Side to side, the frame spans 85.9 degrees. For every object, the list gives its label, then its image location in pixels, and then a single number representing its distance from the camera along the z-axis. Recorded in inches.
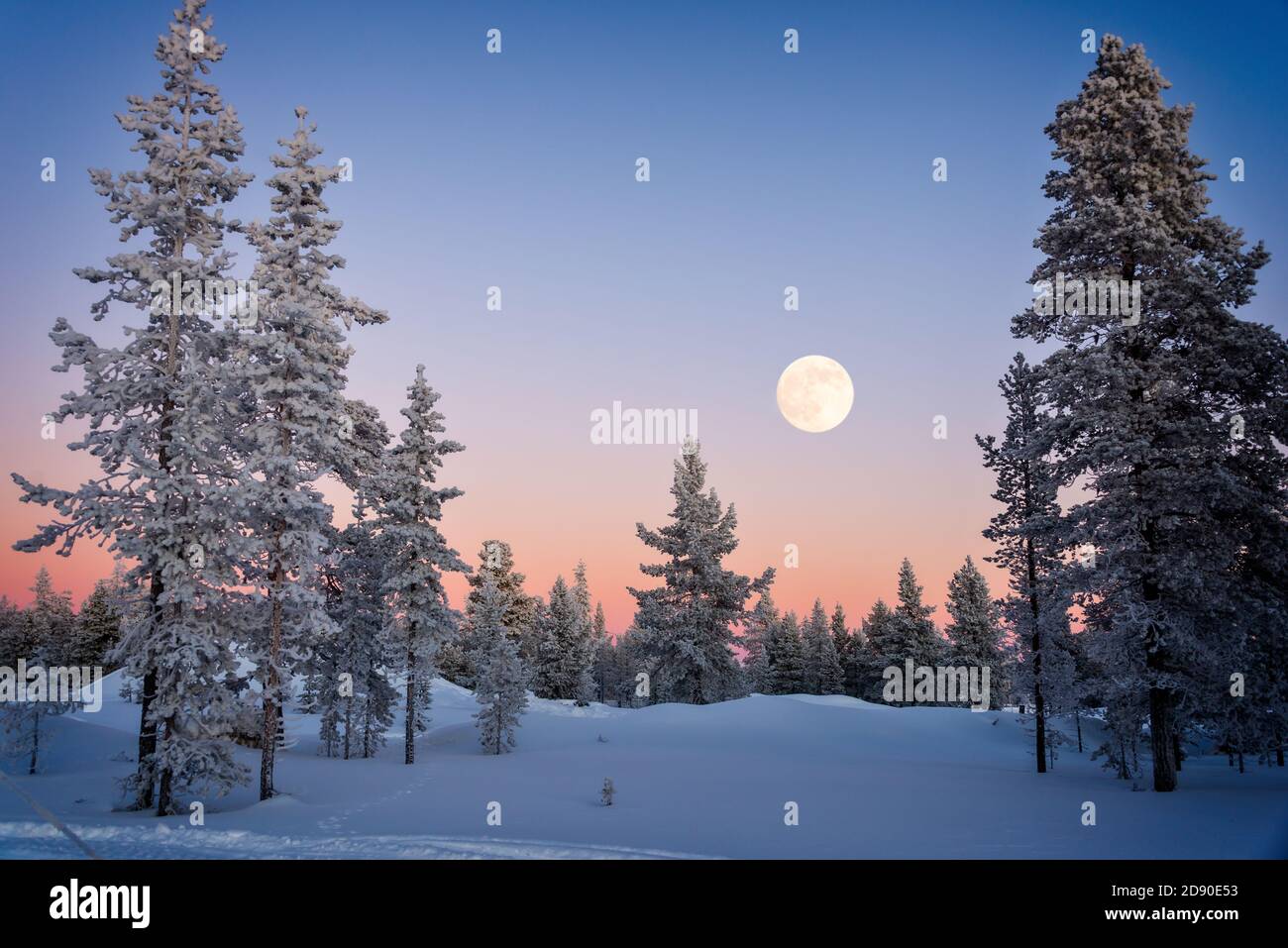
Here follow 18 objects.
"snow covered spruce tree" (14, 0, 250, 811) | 657.6
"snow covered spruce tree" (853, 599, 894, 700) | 2613.2
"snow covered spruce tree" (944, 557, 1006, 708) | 2309.3
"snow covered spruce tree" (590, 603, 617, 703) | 4360.2
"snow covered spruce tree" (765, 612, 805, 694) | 2903.5
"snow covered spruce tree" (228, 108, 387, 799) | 726.5
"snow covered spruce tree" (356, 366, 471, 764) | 1163.9
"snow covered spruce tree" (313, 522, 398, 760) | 1203.9
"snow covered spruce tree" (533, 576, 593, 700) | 2502.5
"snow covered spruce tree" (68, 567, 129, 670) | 2171.5
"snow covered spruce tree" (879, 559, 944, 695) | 2396.7
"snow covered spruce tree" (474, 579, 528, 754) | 1291.8
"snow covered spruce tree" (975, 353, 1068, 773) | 988.6
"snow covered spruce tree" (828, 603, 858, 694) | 3065.9
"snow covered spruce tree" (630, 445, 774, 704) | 1884.8
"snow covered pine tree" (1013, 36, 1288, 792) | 695.1
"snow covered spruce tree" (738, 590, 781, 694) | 2945.4
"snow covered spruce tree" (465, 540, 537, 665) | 2404.0
